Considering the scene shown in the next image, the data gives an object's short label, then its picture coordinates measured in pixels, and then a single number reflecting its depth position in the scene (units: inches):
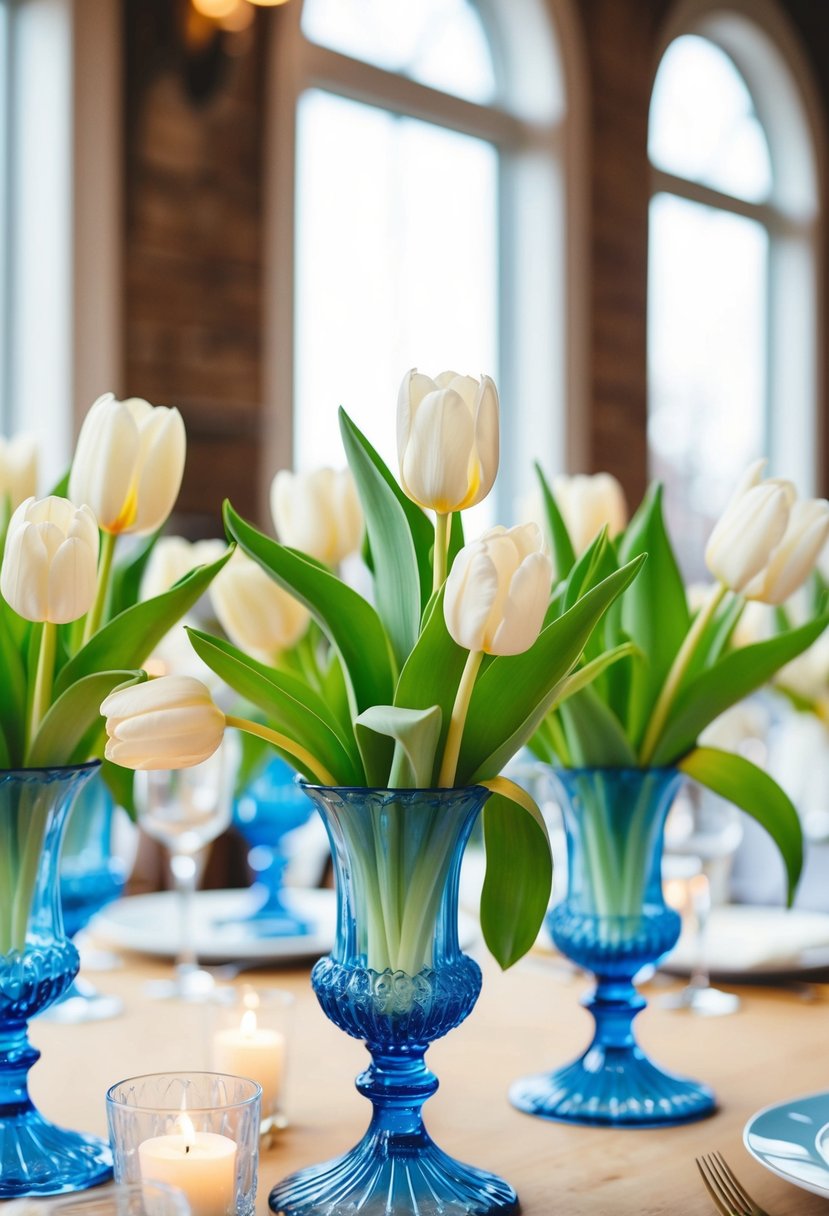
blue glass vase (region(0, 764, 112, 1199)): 54.1
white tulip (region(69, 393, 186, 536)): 55.7
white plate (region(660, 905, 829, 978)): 73.8
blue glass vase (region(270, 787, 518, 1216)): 51.9
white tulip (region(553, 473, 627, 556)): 68.7
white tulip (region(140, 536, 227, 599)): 73.2
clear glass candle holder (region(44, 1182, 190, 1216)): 42.0
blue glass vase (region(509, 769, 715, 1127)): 60.4
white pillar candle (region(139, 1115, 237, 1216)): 49.9
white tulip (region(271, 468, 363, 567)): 64.4
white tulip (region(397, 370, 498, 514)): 50.9
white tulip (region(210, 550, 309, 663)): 66.3
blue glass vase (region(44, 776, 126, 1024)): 70.0
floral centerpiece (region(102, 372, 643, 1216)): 50.8
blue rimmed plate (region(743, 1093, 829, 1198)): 52.6
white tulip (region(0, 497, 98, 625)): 52.1
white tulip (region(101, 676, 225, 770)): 50.2
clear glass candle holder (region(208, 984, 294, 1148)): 59.0
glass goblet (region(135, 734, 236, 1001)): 72.1
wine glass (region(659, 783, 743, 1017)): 71.6
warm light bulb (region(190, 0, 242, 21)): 161.8
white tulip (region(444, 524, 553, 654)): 49.3
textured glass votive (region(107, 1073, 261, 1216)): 50.0
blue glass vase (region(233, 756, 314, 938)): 82.3
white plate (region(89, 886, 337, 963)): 76.7
